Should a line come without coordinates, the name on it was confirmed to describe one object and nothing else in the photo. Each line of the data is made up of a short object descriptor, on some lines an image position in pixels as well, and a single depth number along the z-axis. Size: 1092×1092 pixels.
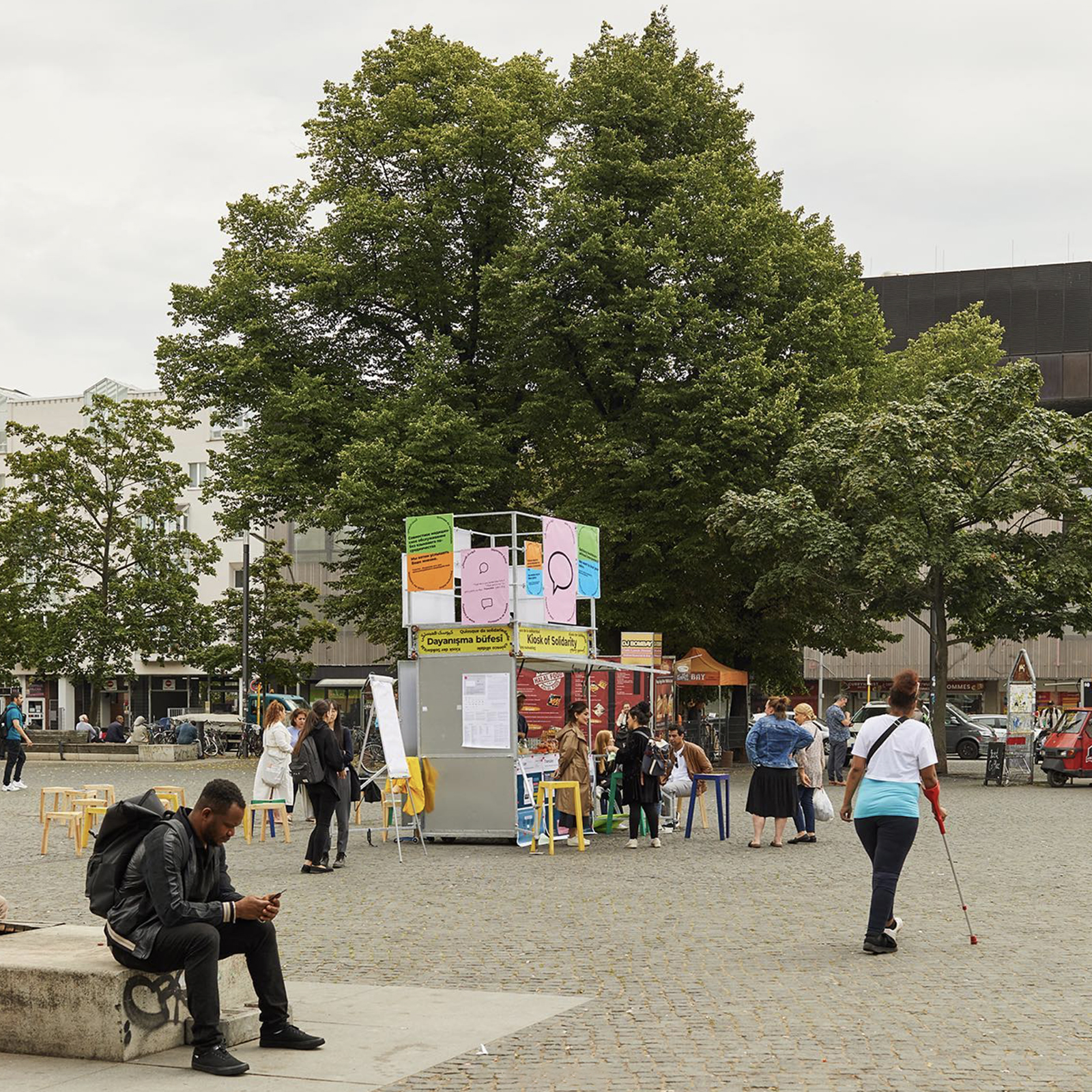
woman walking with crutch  10.73
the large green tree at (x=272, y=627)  58.03
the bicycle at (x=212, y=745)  49.97
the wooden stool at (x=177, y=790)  20.39
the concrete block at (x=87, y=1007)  7.48
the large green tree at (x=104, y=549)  51.50
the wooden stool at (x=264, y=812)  20.44
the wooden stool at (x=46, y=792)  20.09
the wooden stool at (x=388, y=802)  19.92
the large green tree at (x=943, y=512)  35.16
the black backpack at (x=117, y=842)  7.50
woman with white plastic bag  20.08
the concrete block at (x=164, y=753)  46.12
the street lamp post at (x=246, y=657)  50.00
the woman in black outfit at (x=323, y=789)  16.64
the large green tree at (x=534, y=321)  36.31
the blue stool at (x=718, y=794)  19.92
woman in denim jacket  18.62
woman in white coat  20.73
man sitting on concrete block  7.34
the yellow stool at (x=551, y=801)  18.83
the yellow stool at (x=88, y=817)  19.03
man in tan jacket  20.70
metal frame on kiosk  19.88
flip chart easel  18.23
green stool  21.41
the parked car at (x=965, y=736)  50.47
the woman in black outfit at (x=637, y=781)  18.83
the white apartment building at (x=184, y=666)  73.50
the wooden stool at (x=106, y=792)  20.64
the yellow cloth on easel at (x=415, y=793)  19.92
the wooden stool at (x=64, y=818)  18.84
